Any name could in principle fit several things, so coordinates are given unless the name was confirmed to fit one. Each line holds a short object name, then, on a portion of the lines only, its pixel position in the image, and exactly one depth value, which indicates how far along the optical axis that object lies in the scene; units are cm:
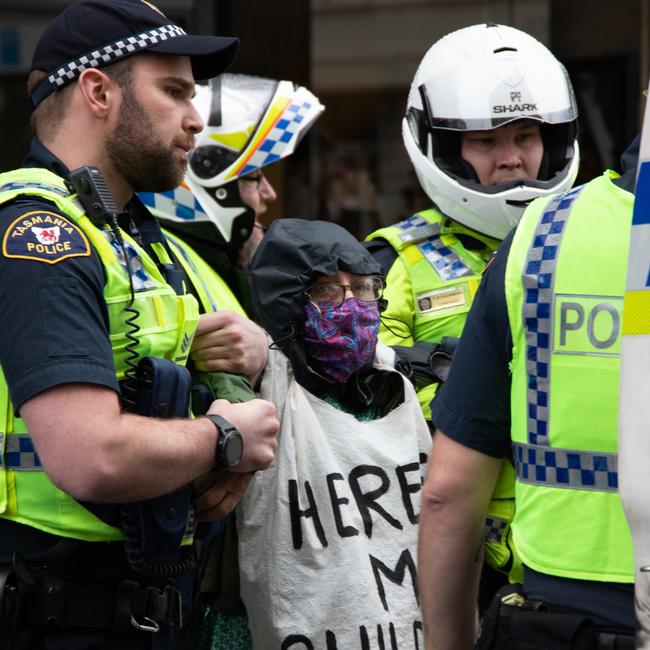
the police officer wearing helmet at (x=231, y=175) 874
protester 618
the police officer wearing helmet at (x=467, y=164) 758
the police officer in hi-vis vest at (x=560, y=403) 430
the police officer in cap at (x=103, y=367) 474
